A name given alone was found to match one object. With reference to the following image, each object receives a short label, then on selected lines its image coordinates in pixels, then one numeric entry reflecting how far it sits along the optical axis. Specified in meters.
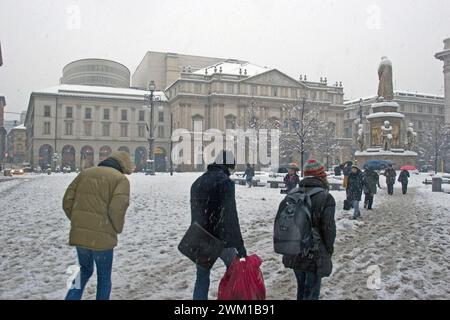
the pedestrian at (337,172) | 31.10
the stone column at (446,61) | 46.81
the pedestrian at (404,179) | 20.05
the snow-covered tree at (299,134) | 37.33
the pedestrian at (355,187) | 11.81
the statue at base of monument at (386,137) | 32.00
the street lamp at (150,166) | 38.22
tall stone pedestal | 32.09
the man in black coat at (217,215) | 4.14
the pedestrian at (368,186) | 13.38
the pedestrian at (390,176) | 19.45
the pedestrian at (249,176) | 24.29
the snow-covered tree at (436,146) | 56.75
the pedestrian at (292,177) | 15.44
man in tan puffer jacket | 4.09
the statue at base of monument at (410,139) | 35.44
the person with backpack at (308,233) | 3.94
